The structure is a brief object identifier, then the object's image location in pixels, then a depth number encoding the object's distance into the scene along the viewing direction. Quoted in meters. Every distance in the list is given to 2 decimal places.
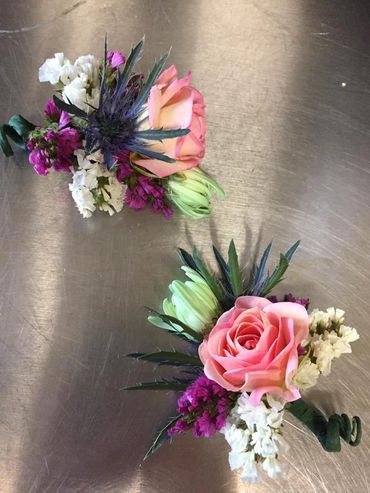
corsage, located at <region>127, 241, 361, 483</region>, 0.18
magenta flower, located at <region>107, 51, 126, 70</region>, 0.22
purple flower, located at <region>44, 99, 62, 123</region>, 0.22
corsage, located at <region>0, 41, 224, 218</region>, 0.20
